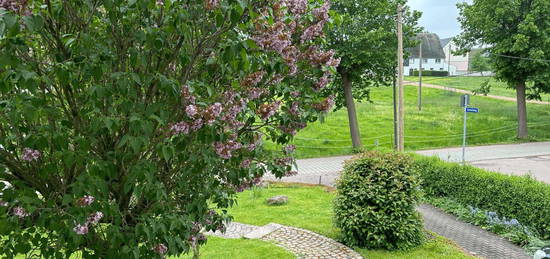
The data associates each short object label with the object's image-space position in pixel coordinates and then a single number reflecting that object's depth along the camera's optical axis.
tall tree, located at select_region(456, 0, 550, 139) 26.44
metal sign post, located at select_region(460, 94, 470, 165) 16.70
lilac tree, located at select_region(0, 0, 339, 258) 2.79
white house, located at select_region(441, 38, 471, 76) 96.84
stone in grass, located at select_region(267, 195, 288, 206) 13.58
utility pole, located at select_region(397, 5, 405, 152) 17.77
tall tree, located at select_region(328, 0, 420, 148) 21.36
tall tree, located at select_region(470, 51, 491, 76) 61.41
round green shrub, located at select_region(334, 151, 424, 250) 9.26
